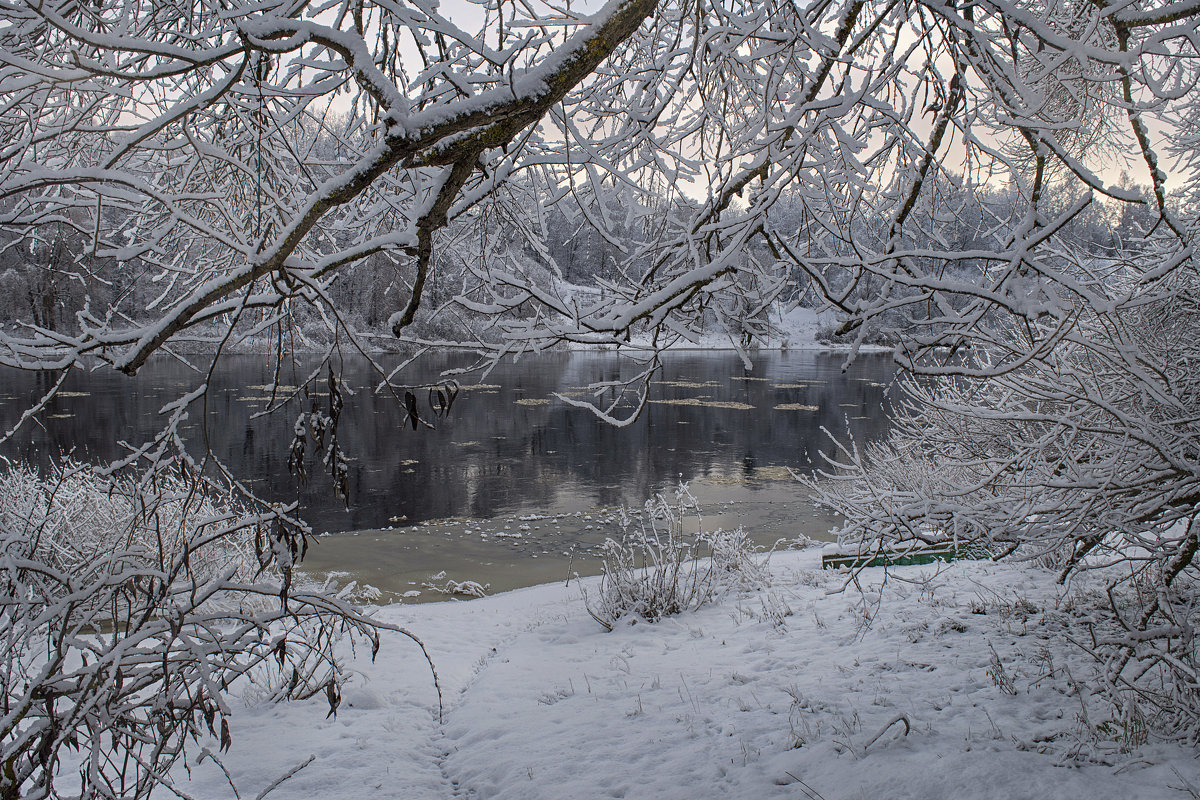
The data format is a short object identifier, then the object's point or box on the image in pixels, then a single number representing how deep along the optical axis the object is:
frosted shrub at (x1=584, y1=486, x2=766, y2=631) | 7.54
